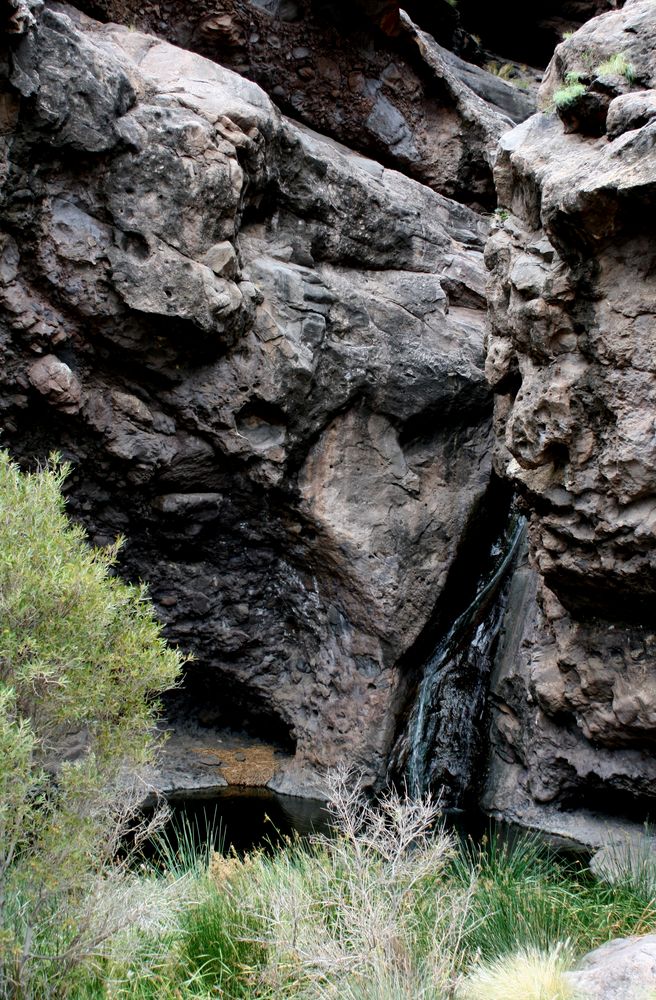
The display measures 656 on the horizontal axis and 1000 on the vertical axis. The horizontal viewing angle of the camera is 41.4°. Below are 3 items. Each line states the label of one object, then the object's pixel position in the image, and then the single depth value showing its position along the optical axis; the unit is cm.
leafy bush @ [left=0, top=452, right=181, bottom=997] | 513
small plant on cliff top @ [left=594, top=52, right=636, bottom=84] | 805
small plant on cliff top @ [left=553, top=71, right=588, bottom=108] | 842
